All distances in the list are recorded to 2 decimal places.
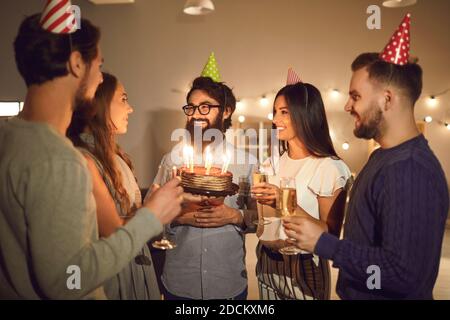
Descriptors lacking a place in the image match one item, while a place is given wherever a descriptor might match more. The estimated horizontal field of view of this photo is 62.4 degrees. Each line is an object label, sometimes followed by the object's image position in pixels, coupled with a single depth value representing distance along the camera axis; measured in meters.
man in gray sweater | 0.93
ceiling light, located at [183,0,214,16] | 4.12
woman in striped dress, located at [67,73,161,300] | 1.24
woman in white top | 1.80
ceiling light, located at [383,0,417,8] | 3.45
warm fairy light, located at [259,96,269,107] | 6.34
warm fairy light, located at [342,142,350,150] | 6.20
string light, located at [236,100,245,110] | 6.34
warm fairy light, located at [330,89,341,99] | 6.22
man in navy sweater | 1.14
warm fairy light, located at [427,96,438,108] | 6.21
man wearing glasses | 1.85
